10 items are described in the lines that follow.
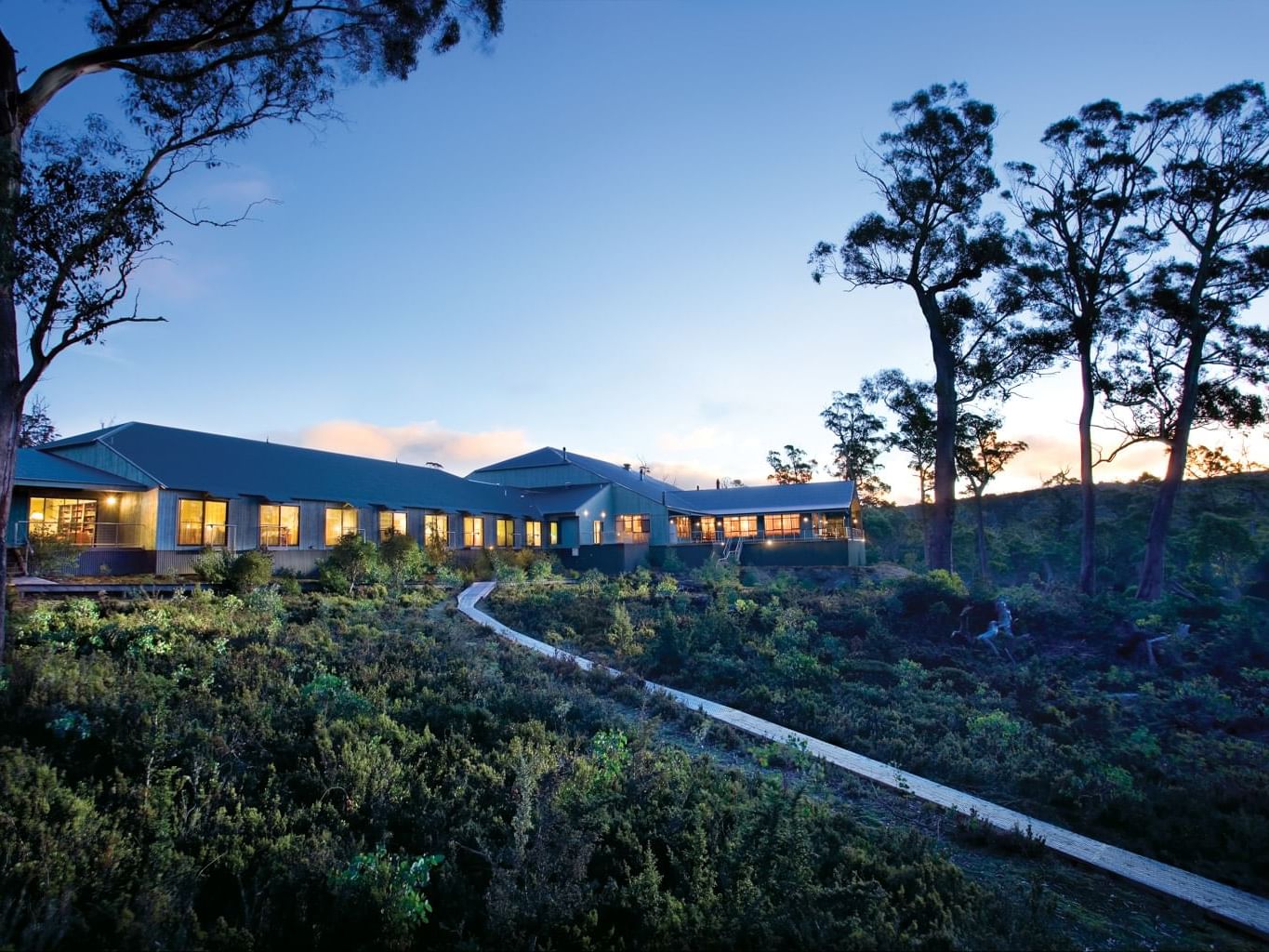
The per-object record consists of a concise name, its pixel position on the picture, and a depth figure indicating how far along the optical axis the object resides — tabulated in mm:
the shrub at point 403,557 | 24108
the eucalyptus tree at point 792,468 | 61594
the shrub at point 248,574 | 17766
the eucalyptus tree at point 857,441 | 52000
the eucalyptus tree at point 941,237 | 21703
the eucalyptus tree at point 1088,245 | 21844
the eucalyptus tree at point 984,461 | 36344
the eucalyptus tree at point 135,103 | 8922
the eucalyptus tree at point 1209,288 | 20141
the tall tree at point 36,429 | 35312
